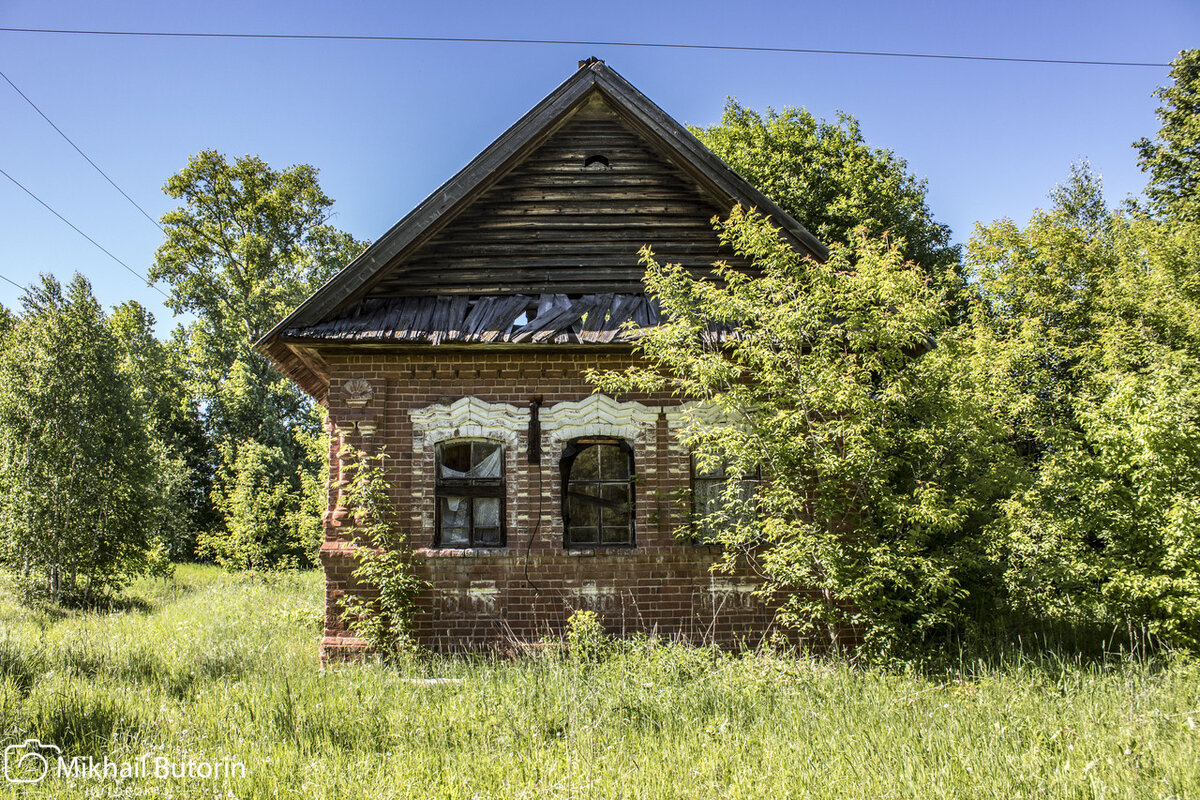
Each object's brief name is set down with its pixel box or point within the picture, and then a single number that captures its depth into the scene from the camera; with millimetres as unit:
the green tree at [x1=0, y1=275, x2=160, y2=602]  12422
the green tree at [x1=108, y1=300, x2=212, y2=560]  24781
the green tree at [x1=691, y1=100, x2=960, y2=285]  20922
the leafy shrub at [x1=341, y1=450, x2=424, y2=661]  7254
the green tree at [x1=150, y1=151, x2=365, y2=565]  24938
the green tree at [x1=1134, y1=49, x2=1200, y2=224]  16422
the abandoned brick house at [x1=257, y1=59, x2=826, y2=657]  7746
